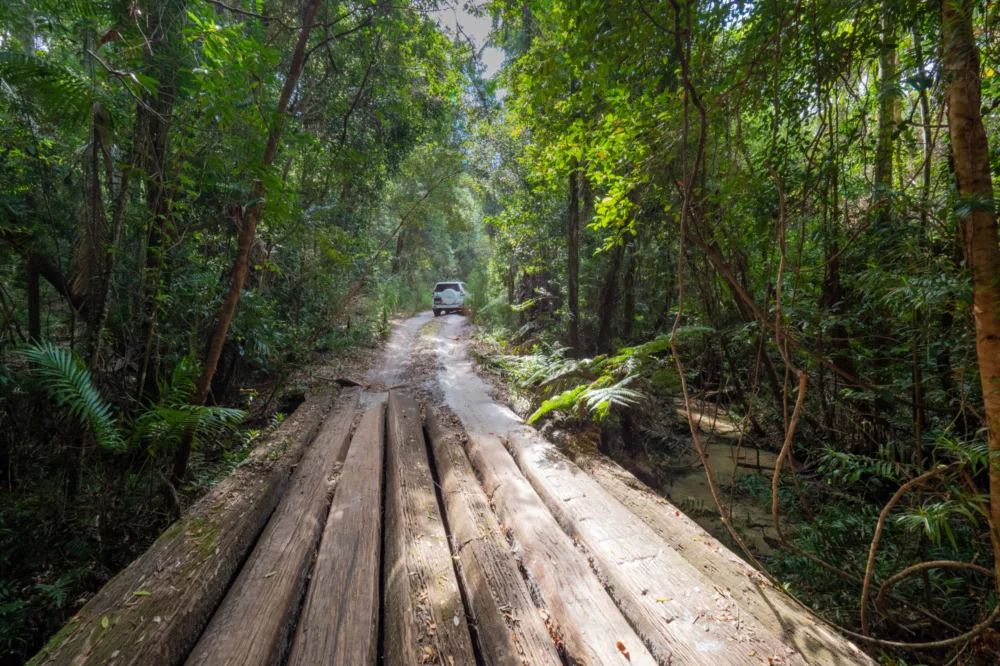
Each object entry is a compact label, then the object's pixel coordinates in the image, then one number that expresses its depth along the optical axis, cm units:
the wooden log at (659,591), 141
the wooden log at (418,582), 149
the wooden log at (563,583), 145
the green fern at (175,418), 284
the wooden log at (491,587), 148
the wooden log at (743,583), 140
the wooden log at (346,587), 146
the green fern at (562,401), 376
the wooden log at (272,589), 144
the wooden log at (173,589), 142
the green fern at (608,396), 317
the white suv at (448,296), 1933
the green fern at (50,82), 254
